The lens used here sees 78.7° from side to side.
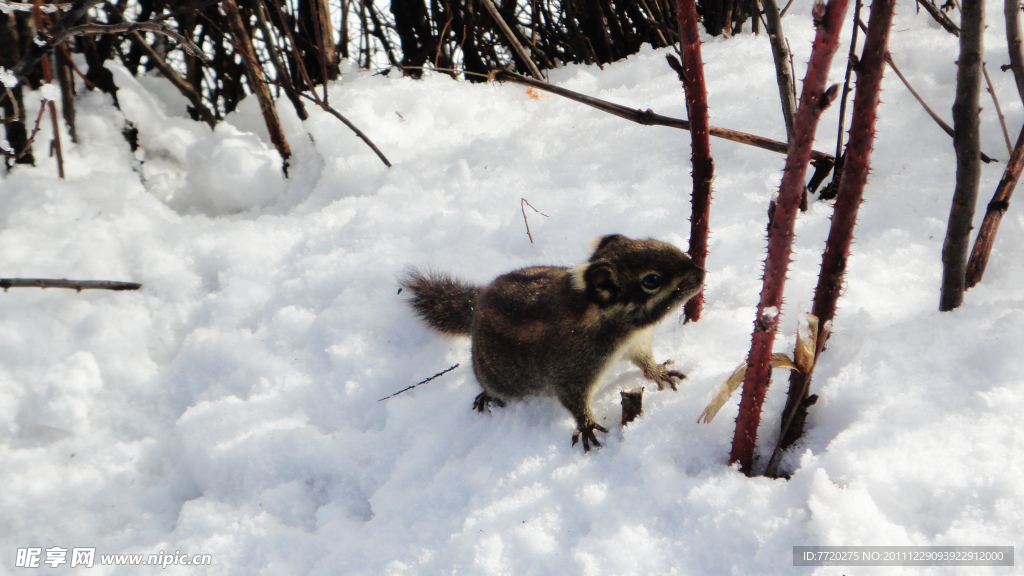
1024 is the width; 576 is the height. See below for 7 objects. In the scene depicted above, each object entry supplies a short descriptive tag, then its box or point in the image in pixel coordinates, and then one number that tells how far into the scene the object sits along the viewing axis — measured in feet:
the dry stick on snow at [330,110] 11.49
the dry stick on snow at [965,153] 5.32
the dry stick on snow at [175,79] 11.24
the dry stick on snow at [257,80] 11.05
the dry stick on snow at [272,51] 11.77
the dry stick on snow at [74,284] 8.92
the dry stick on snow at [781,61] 7.99
